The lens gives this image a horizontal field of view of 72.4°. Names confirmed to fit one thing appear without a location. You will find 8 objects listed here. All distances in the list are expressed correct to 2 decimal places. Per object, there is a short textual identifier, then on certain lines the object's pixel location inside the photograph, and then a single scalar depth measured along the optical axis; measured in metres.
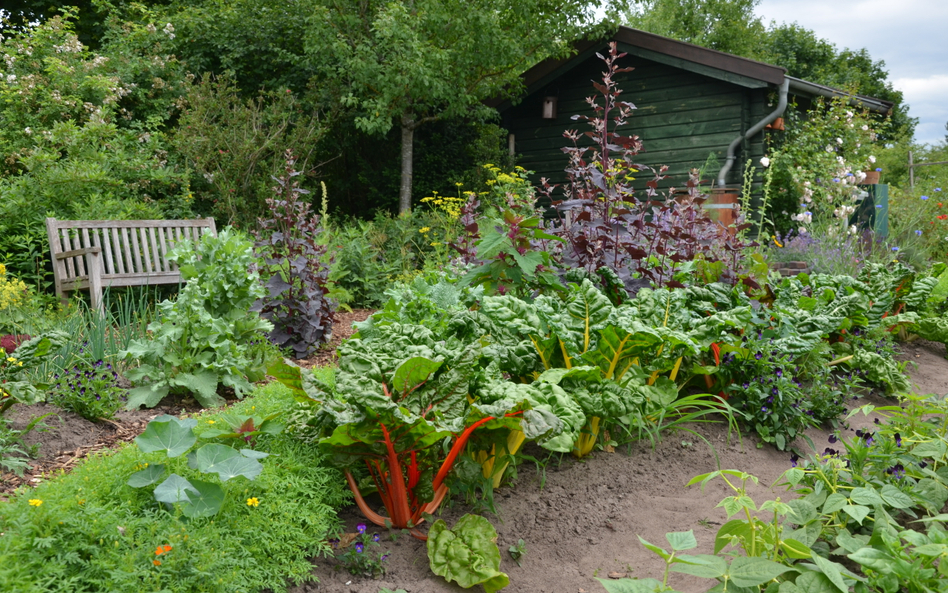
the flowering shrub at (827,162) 9.30
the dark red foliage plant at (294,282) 4.63
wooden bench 5.79
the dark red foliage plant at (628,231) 3.73
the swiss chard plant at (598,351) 2.44
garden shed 9.89
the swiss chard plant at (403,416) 1.90
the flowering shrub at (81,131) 6.80
